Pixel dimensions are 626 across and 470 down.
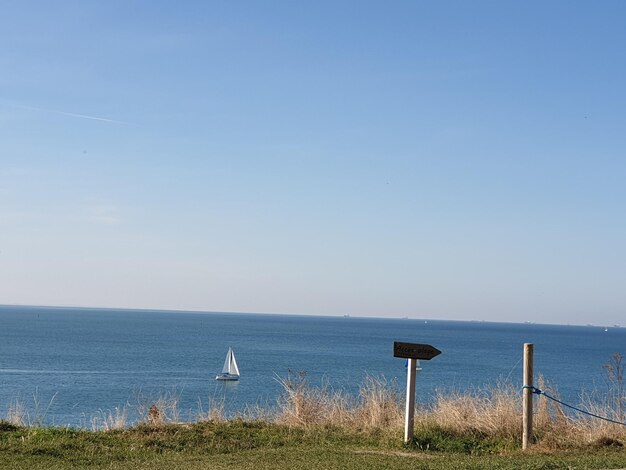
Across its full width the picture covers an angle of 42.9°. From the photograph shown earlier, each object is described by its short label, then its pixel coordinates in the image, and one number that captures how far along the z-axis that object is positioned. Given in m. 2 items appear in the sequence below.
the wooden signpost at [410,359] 13.40
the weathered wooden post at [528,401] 13.38
